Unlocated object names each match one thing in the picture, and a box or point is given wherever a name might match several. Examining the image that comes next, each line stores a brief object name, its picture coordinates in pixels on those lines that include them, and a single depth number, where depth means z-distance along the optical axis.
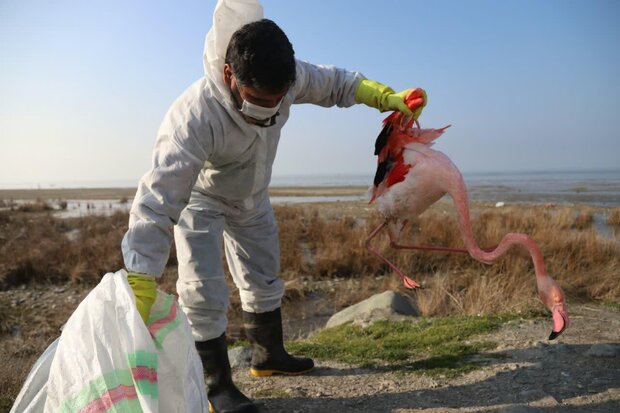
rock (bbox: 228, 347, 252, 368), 4.02
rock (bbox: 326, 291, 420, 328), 5.21
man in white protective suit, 2.34
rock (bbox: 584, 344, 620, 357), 3.46
